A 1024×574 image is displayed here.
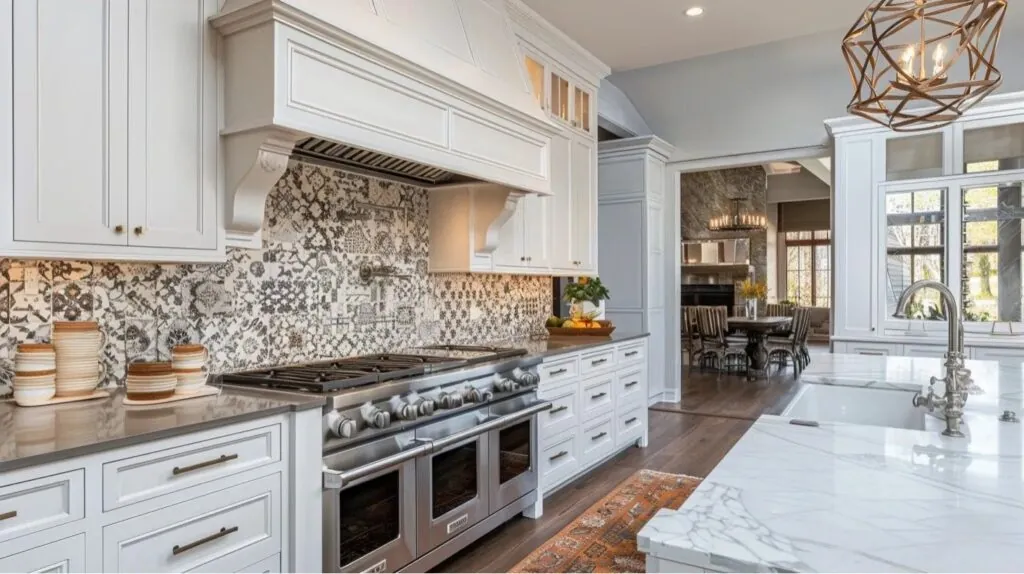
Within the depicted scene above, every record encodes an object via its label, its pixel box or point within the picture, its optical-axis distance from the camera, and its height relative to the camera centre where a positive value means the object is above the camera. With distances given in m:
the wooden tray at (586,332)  4.27 -0.30
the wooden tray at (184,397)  1.86 -0.34
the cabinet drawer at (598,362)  3.81 -0.47
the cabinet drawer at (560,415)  3.39 -0.72
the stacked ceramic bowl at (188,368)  2.01 -0.26
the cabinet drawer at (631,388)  4.29 -0.72
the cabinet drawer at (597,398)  3.84 -0.70
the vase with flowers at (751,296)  8.89 -0.12
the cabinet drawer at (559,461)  3.41 -0.98
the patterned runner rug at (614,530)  2.74 -1.20
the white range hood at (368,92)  2.07 +0.77
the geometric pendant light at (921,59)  1.99 +0.81
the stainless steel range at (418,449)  2.10 -0.62
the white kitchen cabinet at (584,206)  4.46 +0.60
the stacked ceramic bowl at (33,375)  1.78 -0.25
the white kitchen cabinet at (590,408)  3.46 -0.76
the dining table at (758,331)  8.09 -0.59
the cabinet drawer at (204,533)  1.53 -0.65
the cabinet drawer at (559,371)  3.39 -0.47
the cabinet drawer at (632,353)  4.30 -0.47
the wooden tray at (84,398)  1.83 -0.33
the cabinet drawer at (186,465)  1.51 -0.47
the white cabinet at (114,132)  1.69 +0.47
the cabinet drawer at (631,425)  4.32 -0.99
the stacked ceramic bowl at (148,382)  1.89 -0.29
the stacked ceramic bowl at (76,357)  1.88 -0.21
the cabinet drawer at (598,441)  3.84 -0.98
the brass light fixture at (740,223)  11.25 +1.19
